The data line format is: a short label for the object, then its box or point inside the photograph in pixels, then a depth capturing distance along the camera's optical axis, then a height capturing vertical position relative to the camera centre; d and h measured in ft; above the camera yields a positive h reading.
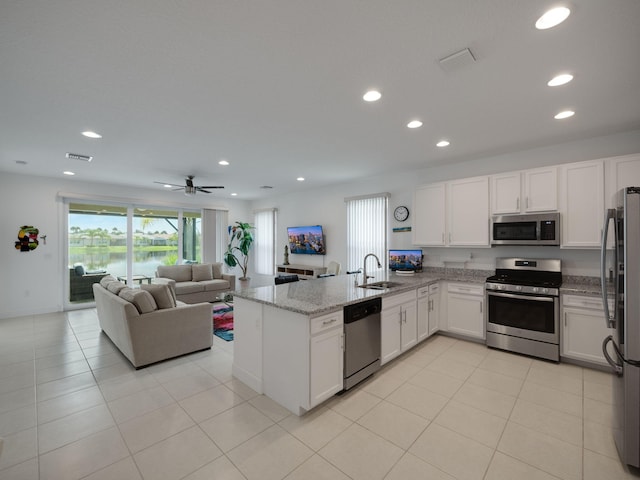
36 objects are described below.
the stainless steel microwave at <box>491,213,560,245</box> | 11.41 +0.52
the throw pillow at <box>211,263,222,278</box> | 23.38 -2.27
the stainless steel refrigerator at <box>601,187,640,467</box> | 5.84 -1.76
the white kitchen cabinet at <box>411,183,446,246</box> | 14.42 +1.39
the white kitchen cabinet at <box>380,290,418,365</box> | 10.07 -3.18
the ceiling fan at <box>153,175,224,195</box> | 17.30 +3.39
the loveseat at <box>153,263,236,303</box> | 20.11 -2.97
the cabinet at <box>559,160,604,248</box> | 10.55 +1.46
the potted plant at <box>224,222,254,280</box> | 26.86 -0.25
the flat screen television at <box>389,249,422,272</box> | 15.67 -1.04
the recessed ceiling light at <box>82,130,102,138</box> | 10.80 +4.24
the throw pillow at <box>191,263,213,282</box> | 22.33 -2.36
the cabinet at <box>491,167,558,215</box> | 11.51 +2.14
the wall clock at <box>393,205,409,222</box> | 16.84 +1.73
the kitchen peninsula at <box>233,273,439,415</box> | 7.57 -2.90
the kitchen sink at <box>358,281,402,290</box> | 11.39 -1.81
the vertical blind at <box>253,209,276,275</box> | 26.71 +0.14
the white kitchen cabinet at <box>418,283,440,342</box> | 12.36 -3.14
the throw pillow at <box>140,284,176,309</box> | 11.39 -2.10
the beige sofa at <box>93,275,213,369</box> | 10.52 -3.20
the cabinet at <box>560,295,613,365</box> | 10.04 -3.18
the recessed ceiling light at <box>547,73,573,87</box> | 7.16 +4.18
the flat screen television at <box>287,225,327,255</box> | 21.67 +0.18
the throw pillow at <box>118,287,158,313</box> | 10.77 -2.17
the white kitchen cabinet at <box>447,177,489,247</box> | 13.14 +1.43
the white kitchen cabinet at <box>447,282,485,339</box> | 12.59 -3.11
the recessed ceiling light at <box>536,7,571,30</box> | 5.08 +4.15
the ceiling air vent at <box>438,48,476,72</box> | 6.23 +4.13
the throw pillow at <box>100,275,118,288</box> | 13.57 -1.87
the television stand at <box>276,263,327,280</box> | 21.45 -2.20
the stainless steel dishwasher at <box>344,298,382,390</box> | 8.56 -3.14
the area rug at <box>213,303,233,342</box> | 14.46 -4.59
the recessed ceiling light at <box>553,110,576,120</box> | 9.19 +4.19
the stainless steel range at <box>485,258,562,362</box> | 10.85 -2.65
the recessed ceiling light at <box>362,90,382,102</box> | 7.97 +4.23
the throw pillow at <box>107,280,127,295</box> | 12.08 -1.91
